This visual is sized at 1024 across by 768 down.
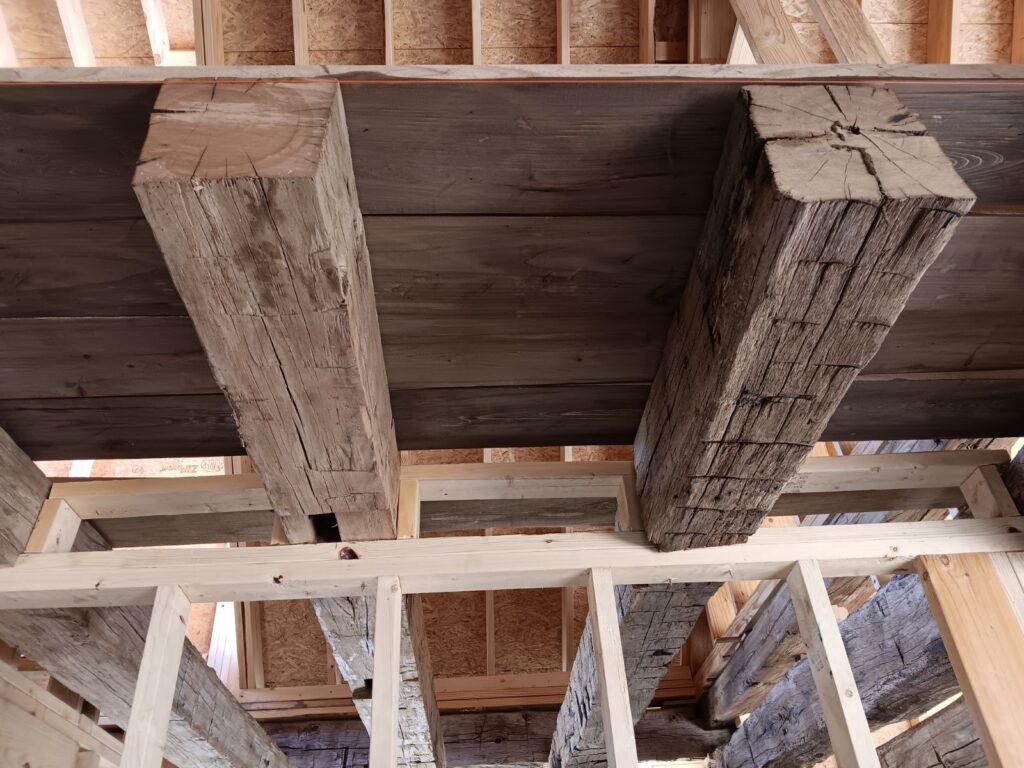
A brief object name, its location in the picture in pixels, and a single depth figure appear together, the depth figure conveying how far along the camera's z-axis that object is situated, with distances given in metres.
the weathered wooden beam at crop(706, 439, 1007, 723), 2.10
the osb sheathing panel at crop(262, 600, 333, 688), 4.19
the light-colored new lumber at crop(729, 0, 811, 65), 1.89
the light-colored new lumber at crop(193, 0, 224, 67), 2.83
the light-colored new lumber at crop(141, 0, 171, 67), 3.74
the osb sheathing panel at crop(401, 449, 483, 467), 3.88
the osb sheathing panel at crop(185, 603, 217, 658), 4.74
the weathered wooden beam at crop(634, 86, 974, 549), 0.83
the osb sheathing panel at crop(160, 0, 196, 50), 4.01
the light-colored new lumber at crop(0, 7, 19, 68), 3.46
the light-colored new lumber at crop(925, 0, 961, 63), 2.95
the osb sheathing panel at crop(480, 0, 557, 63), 3.16
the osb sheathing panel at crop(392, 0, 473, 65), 3.09
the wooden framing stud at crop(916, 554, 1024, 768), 1.41
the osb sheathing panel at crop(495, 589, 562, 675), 4.39
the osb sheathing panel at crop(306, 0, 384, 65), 3.04
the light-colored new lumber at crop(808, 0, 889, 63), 1.78
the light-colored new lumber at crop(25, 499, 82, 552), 1.59
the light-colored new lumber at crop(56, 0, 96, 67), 3.36
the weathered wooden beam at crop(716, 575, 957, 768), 2.17
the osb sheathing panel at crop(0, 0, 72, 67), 3.41
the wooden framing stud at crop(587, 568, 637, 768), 1.28
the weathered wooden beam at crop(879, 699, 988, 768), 2.38
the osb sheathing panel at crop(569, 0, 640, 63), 3.13
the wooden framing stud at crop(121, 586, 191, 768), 1.29
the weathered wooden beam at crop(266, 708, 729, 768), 3.71
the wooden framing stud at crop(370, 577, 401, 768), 1.25
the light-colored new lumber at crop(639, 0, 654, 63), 2.96
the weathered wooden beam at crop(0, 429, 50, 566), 1.51
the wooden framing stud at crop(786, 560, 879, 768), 1.30
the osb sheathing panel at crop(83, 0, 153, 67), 3.61
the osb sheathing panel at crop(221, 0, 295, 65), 2.99
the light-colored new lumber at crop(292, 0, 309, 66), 2.86
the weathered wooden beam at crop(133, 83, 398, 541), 0.82
